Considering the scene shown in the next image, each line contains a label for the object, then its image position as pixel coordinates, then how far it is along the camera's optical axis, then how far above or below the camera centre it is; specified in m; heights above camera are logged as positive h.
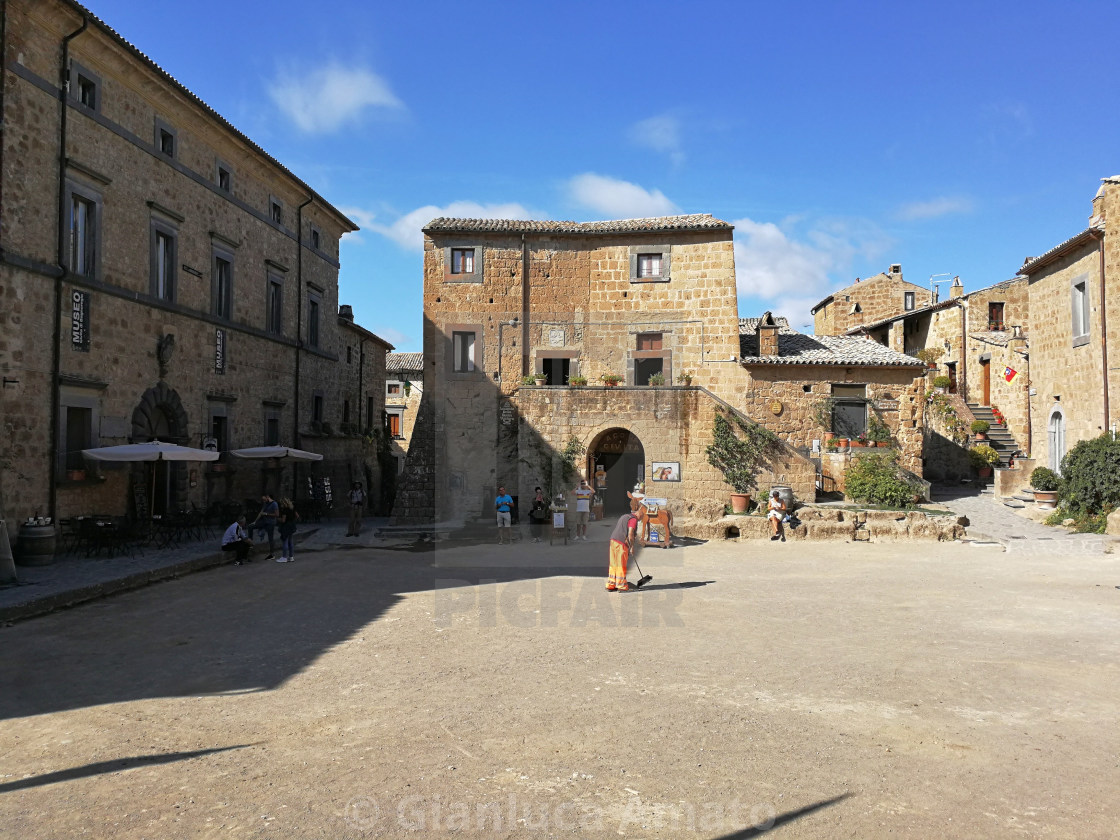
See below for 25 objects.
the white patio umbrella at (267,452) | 19.69 +0.14
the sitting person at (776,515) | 18.19 -1.36
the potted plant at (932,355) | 30.62 +4.30
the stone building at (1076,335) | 18.61 +3.39
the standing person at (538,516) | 20.45 -1.55
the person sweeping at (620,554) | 11.60 -1.46
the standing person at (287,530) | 15.41 -1.47
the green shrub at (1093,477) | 17.20 -0.39
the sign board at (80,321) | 15.35 +2.78
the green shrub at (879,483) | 20.39 -0.63
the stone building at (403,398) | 39.69 +3.18
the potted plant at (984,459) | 25.31 +0.05
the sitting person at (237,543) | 14.95 -1.69
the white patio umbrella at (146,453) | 14.65 +0.09
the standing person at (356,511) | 20.48 -1.44
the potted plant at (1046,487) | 19.29 -0.68
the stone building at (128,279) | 14.11 +4.18
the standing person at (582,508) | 19.47 -1.27
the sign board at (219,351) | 20.52 +2.92
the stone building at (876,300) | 37.69 +8.05
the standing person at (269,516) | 15.85 -1.23
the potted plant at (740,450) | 21.36 +0.27
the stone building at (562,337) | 24.06 +4.06
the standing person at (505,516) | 19.11 -1.46
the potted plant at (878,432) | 23.19 +0.86
